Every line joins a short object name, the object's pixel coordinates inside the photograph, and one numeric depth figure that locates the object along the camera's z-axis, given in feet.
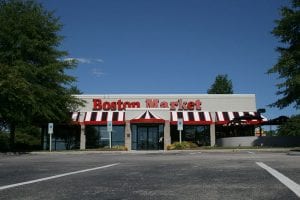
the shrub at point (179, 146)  90.37
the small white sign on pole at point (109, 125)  89.98
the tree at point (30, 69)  75.99
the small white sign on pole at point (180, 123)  89.07
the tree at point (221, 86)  179.82
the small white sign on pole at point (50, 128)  88.19
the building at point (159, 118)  102.72
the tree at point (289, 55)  85.10
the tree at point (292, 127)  121.33
